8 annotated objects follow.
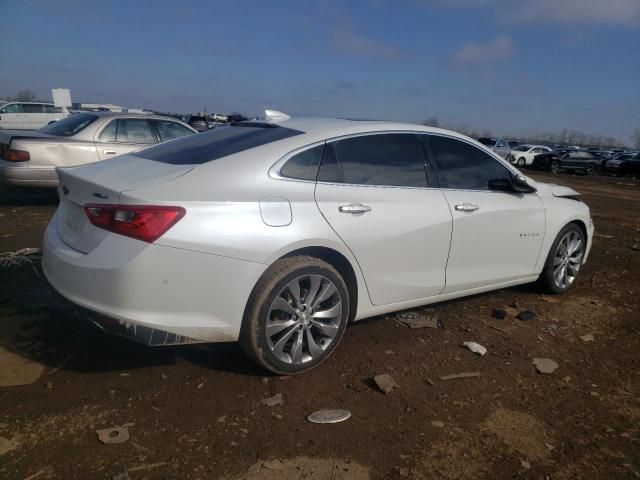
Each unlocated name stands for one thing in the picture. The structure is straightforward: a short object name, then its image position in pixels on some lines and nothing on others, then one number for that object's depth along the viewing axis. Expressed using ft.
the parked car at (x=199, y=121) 52.86
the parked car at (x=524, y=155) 107.14
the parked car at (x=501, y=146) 94.26
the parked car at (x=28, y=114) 65.72
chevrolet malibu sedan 8.54
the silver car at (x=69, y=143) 23.75
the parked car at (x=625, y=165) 99.76
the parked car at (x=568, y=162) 100.48
